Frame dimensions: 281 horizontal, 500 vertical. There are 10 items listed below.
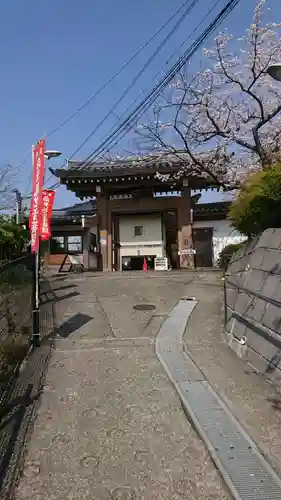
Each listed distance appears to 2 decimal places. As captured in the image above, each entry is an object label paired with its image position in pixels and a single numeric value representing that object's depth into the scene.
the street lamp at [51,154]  9.49
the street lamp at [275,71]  4.73
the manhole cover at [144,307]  10.18
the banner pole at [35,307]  7.12
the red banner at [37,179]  8.01
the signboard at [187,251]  22.08
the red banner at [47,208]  12.40
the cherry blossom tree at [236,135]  13.81
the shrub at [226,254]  15.95
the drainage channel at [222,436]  3.00
